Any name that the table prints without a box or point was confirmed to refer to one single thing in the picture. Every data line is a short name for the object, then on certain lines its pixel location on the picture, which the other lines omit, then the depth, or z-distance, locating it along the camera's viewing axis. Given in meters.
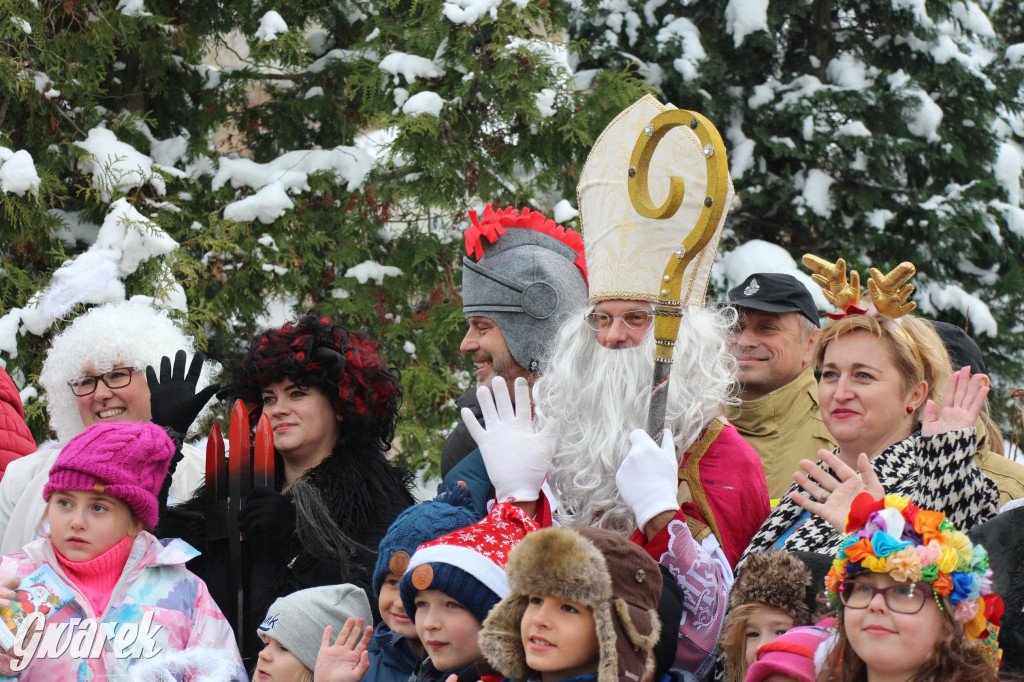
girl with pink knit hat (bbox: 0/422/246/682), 6.52
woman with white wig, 8.73
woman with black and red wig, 7.71
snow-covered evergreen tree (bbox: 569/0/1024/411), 17.53
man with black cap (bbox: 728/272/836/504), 9.02
